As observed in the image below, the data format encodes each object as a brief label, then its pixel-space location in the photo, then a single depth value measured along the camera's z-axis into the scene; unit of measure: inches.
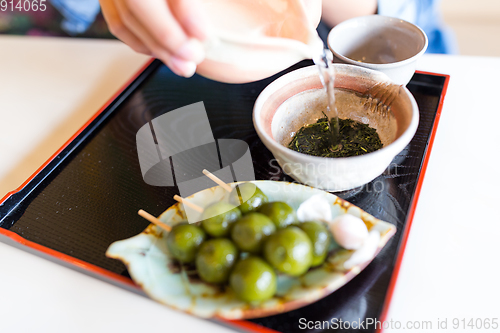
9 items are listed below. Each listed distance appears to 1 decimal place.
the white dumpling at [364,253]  12.8
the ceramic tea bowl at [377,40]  18.0
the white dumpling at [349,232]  13.1
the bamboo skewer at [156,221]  14.1
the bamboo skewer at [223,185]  14.8
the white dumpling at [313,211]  14.0
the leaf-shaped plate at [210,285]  12.4
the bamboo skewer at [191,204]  14.3
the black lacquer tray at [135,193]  13.4
